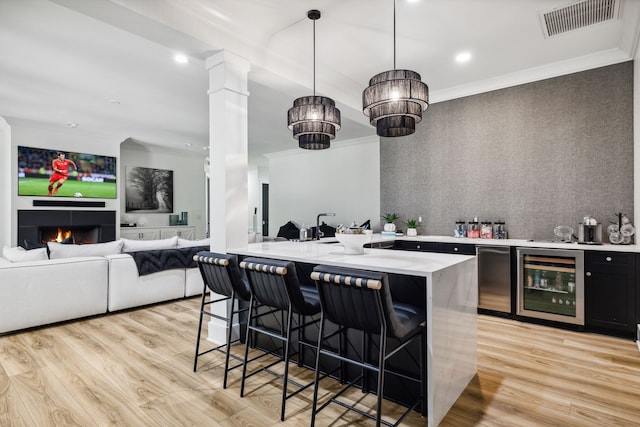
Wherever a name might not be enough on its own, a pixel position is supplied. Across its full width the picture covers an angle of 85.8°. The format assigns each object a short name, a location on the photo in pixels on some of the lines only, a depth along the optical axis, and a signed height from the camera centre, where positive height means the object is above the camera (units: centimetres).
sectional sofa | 342 -76
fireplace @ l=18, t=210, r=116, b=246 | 627 -21
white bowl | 258 -21
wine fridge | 346 -76
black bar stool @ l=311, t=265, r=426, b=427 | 167 -51
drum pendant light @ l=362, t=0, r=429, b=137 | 231 +80
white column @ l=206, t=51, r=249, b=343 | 309 +54
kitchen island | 188 -57
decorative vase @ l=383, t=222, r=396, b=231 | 498 -20
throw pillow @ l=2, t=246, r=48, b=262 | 365 -43
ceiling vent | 289 +174
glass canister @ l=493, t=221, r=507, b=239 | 432 -22
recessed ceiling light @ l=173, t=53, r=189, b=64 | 363 +168
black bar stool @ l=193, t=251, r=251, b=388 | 241 -46
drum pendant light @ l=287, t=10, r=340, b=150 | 290 +83
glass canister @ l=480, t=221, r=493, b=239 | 437 -23
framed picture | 820 +60
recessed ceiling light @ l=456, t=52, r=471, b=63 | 372 +172
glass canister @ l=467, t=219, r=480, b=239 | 448 -21
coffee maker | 358 -21
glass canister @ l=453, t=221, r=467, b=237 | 458 -23
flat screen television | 627 +80
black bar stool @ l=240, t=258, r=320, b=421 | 206 -49
